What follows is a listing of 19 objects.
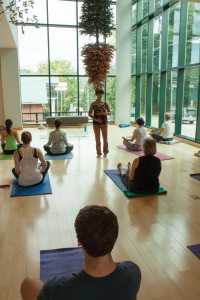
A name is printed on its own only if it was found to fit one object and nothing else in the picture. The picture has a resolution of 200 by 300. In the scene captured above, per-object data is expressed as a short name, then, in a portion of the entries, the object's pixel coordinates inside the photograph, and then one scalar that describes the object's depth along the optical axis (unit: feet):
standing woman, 18.52
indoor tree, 27.45
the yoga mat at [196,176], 14.71
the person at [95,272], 3.37
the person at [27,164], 12.69
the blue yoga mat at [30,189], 12.30
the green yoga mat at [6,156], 18.99
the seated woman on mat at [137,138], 20.52
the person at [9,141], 19.49
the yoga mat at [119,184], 11.97
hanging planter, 28.17
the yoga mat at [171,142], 24.22
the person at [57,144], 19.15
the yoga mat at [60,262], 6.88
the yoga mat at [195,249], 7.76
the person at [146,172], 11.38
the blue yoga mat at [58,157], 18.92
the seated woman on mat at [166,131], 23.81
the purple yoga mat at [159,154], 19.14
